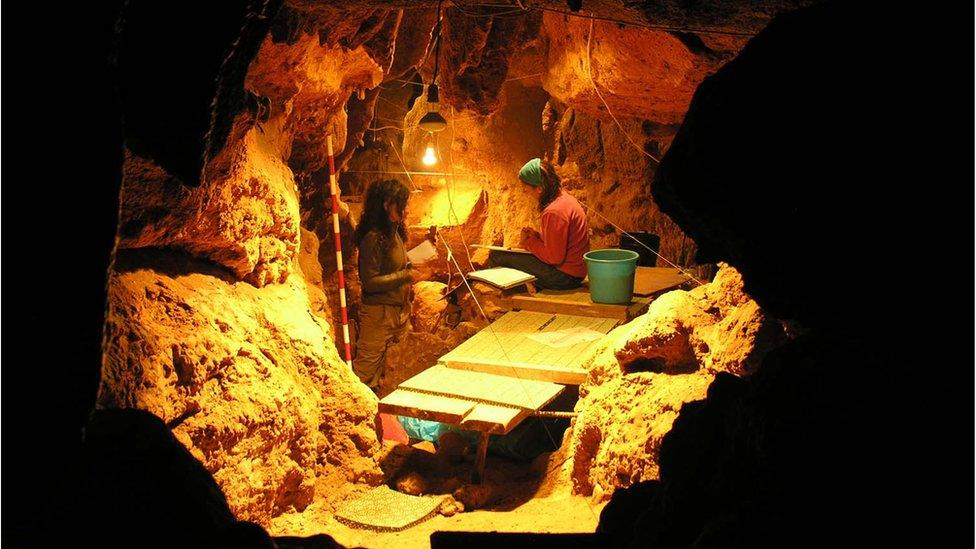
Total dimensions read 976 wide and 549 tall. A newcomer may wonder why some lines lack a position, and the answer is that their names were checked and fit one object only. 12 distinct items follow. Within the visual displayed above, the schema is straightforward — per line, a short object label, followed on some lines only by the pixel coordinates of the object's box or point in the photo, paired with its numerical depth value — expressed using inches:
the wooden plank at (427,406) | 265.9
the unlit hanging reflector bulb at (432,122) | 347.3
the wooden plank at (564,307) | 331.6
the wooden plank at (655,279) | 365.0
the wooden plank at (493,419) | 255.9
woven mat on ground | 240.8
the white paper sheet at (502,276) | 357.5
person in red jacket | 358.9
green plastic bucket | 323.3
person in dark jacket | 364.8
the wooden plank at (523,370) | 283.6
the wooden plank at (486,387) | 272.5
